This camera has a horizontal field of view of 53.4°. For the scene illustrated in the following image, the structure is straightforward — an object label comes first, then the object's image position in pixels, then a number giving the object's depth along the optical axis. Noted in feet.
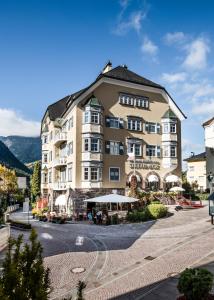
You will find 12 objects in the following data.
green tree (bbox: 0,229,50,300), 12.75
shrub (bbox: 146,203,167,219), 71.42
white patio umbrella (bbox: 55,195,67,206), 79.10
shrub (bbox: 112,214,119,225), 69.45
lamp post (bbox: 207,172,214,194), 110.42
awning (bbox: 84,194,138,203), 68.12
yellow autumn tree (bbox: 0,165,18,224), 143.81
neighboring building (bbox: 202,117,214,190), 118.09
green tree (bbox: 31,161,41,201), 153.99
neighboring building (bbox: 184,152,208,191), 151.05
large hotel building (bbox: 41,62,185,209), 89.83
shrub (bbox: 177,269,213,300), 20.54
